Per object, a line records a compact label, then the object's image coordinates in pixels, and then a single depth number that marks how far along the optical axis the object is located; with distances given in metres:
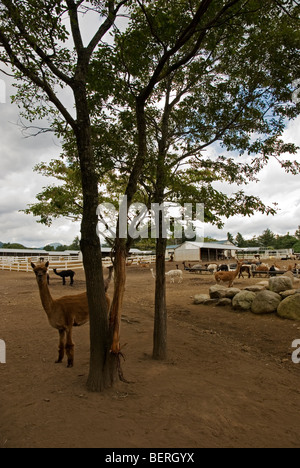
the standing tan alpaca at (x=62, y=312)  5.77
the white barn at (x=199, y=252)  51.16
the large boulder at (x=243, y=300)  12.30
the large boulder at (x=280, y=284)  12.67
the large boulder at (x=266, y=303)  11.55
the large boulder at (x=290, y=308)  10.63
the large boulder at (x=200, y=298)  14.07
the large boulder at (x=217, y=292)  13.85
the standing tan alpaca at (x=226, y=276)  17.83
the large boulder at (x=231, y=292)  13.73
